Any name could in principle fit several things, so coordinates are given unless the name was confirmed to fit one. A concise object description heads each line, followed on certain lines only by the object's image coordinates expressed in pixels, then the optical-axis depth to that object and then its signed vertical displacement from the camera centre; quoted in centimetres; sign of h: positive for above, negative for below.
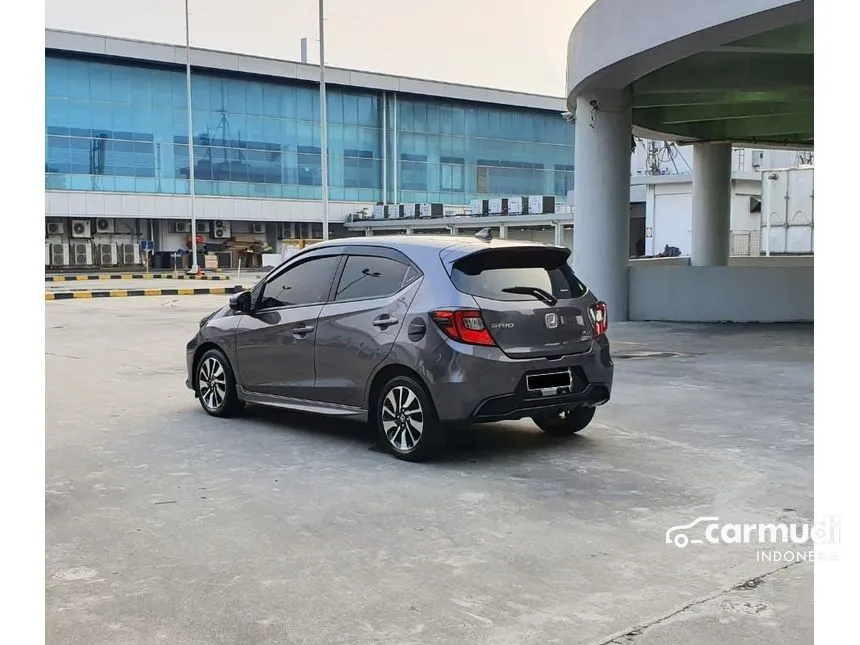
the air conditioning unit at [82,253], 5334 +32
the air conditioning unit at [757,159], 4469 +454
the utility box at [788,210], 3822 +188
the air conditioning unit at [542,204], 4425 +246
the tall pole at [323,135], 3394 +461
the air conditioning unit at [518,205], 4568 +249
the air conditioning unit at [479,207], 4841 +260
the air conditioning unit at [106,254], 5431 +27
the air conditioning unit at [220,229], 5845 +178
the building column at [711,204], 2509 +140
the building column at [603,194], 1803 +120
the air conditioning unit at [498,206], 4691 +254
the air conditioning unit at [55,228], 5259 +169
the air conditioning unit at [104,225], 5422 +190
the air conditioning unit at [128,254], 5500 +27
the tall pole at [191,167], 4346 +426
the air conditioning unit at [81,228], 5306 +170
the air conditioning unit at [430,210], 5081 +253
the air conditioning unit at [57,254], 5178 +26
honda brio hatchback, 690 -61
